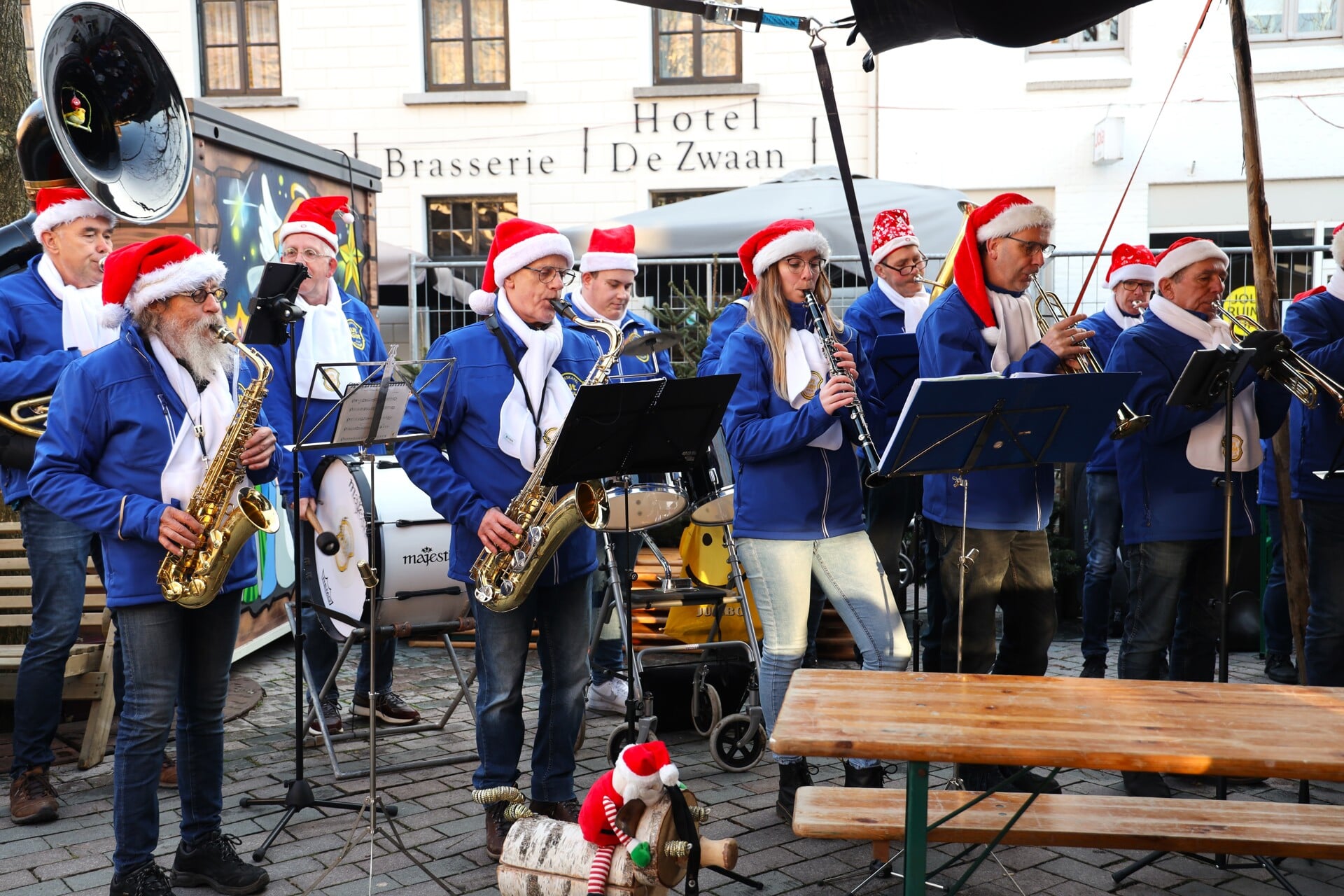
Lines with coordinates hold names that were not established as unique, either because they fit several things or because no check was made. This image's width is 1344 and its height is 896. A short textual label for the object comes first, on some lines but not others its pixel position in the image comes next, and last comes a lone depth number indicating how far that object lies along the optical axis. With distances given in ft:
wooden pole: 14.02
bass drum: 17.47
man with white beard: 12.64
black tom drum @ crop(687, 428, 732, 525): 17.92
